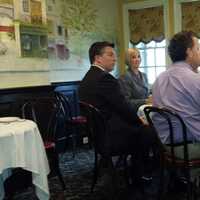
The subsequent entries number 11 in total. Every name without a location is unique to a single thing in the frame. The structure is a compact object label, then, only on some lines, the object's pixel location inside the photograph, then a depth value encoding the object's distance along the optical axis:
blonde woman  4.09
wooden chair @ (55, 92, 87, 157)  4.82
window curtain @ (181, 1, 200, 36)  5.76
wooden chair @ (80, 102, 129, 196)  2.85
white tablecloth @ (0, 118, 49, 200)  2.49
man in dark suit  2.93
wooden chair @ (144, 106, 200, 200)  2.35
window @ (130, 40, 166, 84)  6.20
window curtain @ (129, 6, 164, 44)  6.09
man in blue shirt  2.41
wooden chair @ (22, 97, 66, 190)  3.34
